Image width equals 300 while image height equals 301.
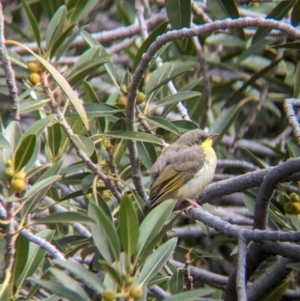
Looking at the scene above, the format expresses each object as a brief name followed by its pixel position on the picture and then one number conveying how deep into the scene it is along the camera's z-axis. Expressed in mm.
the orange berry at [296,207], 8680
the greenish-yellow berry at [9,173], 6441
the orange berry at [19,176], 6473
